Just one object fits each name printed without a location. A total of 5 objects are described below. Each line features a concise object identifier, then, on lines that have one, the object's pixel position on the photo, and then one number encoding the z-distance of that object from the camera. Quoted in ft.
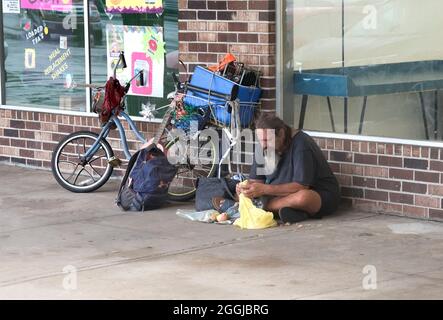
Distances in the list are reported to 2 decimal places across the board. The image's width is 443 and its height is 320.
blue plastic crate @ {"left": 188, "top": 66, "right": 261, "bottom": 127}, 63.72
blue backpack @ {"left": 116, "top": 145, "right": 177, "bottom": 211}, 63.93
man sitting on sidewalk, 58.75
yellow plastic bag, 58.54
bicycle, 65.16
